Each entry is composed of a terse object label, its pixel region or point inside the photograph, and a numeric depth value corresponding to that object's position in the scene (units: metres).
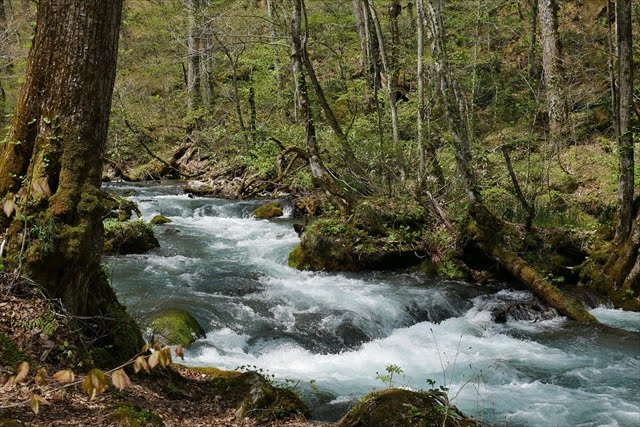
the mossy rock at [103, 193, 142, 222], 6.18
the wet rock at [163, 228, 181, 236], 15.01
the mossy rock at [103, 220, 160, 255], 12.18
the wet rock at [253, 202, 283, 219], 17.33
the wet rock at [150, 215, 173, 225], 16.09
